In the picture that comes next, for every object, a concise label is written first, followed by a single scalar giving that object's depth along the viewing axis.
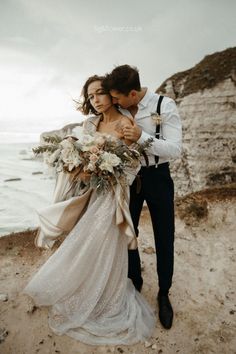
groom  2.87
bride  3.10
